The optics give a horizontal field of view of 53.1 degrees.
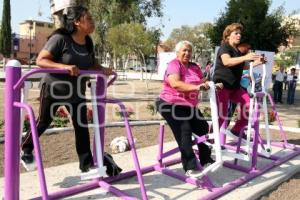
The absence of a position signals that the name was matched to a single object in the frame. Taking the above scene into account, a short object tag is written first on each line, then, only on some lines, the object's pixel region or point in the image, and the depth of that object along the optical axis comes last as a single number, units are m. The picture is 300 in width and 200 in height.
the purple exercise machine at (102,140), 2.52
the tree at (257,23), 16.75
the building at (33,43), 59.87
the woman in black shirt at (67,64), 2.92
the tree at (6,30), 24.80
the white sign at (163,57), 11.34
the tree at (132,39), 22.80
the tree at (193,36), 46.23
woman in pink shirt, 3.33
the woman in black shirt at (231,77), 3.97
